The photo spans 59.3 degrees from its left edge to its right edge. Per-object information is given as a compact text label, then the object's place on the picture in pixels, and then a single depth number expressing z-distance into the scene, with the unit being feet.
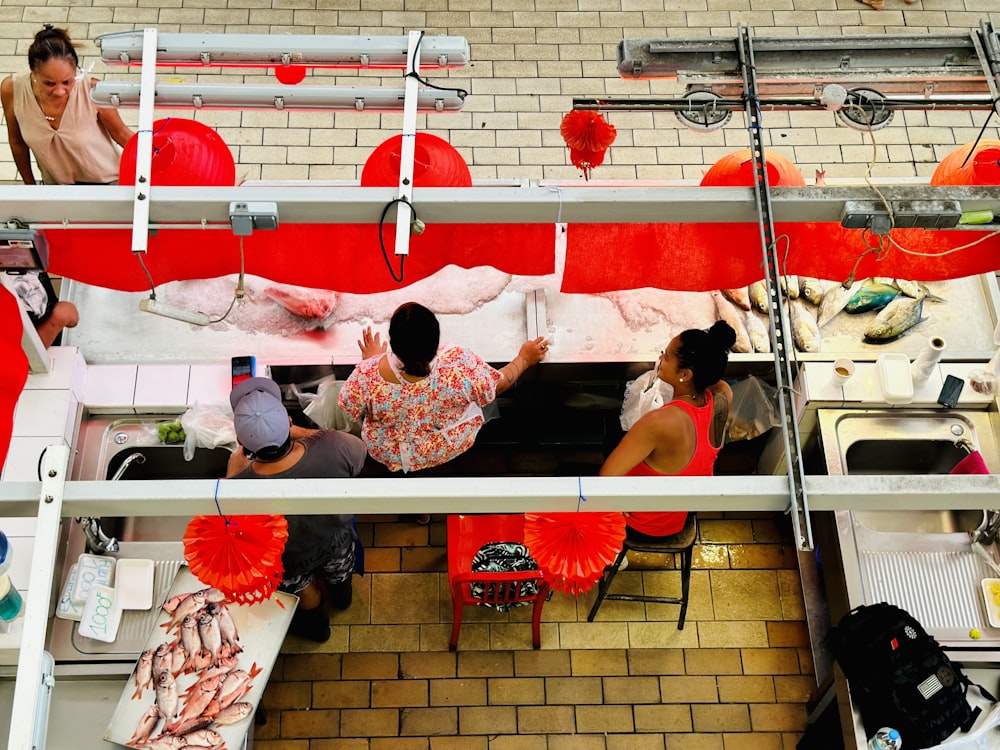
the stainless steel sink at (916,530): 13.23
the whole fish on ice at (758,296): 14.90
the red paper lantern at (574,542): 9.65
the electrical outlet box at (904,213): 9.43
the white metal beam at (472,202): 9.47
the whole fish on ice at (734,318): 14.64
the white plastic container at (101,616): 12.52
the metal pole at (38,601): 6.93
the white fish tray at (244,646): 11.64
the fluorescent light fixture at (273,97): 10.71
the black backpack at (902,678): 11.43
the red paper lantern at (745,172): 11.97
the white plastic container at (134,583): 12.87
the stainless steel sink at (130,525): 12.58
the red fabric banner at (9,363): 12.06
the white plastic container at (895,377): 13.97
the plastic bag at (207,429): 13.57
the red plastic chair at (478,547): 13.09
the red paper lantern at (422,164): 11.10
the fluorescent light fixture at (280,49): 10.18
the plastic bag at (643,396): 13.60
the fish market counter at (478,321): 14.37
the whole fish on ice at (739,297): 15.08
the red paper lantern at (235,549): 9.78
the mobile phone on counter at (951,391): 14.01
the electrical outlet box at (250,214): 9.41
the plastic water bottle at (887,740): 11.60
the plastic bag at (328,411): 14.02
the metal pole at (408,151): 9.42
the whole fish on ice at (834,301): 14.97
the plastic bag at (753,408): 14.70
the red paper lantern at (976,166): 12.23
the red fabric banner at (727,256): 12.34
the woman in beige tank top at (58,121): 13.69
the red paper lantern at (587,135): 15.11
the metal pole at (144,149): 9.32
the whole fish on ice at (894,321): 14.64
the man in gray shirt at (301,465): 11.28
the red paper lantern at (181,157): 11.00
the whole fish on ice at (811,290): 15.01
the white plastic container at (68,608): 12.59
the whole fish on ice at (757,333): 14.66
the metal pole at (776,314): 7.99
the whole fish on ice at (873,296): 14.83
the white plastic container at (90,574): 12.64
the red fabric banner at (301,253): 12.09
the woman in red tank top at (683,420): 11.41
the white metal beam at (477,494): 7.99
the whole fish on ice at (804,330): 14.64
